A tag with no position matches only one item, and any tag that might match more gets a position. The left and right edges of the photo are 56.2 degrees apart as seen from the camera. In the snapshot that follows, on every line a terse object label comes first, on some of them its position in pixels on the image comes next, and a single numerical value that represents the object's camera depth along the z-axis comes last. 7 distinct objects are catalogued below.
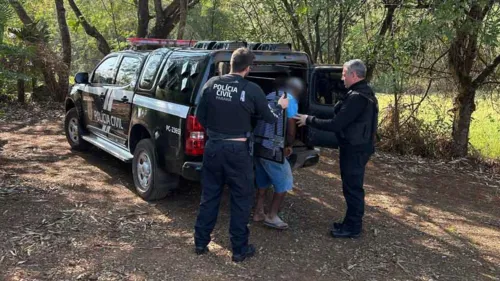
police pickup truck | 4.84
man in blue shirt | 4.66
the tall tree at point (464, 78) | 8.49
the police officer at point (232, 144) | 4.02
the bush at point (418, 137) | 9.16
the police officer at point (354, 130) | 4.57
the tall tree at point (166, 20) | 12.85
